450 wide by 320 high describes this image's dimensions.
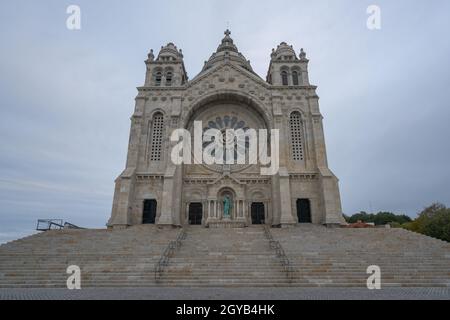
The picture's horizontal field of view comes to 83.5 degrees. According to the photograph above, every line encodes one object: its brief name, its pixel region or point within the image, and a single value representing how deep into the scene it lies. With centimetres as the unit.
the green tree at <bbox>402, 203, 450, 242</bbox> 2538
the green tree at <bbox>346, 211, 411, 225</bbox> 5941
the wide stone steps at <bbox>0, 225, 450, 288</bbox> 1073
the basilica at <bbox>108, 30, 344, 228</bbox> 2350
